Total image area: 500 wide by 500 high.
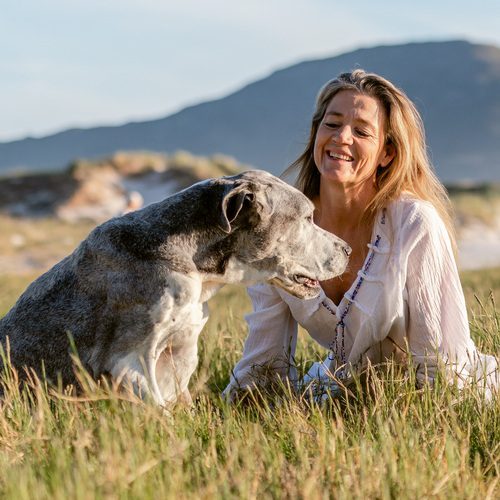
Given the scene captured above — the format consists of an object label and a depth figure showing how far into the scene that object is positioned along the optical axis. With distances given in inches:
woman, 183.5
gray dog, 152.0
